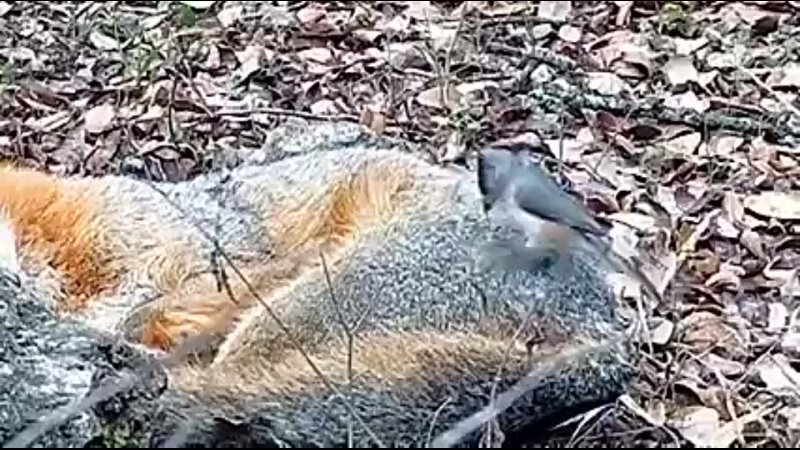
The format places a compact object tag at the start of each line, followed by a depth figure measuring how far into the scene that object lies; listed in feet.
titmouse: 12.84
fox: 11.44
